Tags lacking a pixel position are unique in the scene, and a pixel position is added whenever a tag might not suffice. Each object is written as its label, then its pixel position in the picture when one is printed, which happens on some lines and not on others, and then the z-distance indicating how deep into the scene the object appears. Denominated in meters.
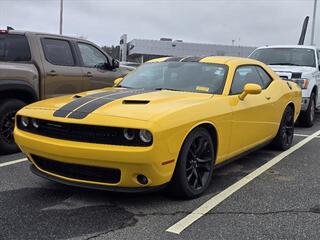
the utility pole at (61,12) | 25.03
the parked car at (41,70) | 5.04
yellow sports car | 3.08
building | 50.04
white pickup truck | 7.50
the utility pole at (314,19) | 20.63
